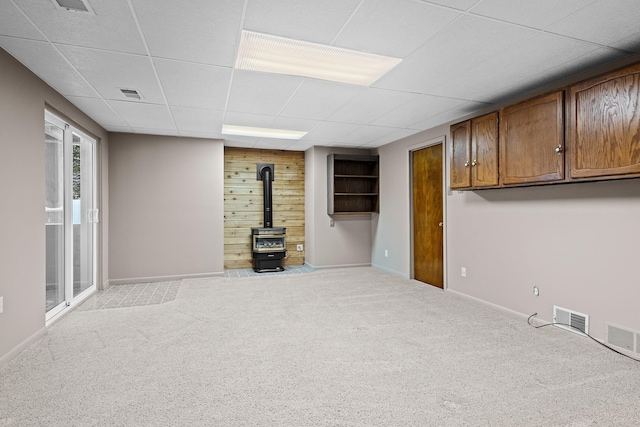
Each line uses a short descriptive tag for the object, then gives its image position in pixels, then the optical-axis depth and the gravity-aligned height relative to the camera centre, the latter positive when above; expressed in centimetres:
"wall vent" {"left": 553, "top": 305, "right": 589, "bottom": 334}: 307 -100
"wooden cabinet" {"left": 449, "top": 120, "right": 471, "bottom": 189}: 398 +68
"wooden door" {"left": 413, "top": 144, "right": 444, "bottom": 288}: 510 -6
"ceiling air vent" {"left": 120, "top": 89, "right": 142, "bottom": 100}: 353 +126
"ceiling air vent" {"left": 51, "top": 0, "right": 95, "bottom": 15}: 200 +124
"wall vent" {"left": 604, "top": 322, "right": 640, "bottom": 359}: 267 -102
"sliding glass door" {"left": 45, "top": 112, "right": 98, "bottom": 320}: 365 +1
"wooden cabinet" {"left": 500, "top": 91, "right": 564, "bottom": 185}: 300 +66
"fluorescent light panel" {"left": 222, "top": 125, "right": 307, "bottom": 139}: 534 +131
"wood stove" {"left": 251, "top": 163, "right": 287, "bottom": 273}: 638 -53
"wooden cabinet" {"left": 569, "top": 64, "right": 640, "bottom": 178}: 246 +66
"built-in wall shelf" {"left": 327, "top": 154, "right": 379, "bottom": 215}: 661 +53
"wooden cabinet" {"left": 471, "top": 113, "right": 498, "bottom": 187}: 362 +67
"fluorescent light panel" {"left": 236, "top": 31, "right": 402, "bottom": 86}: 259 +127
